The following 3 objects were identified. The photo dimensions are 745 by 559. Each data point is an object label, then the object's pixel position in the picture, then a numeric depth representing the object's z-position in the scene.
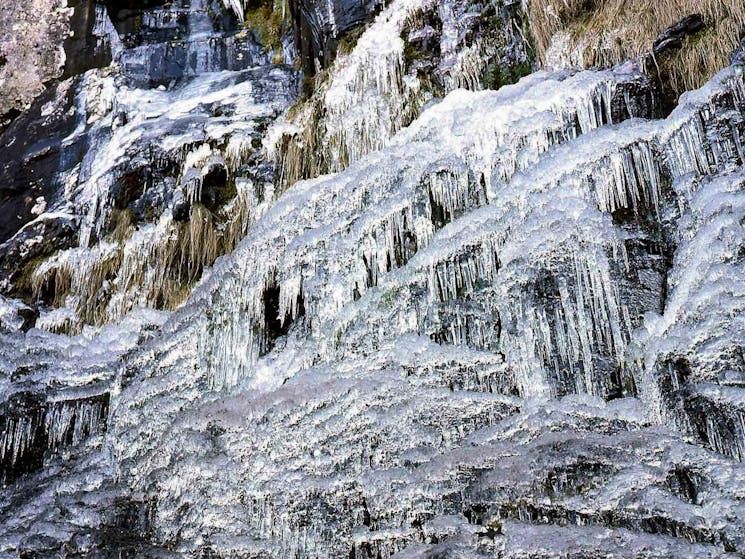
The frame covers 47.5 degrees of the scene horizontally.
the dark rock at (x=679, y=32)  4.95
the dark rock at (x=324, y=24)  6.81
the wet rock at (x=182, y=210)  6.68
